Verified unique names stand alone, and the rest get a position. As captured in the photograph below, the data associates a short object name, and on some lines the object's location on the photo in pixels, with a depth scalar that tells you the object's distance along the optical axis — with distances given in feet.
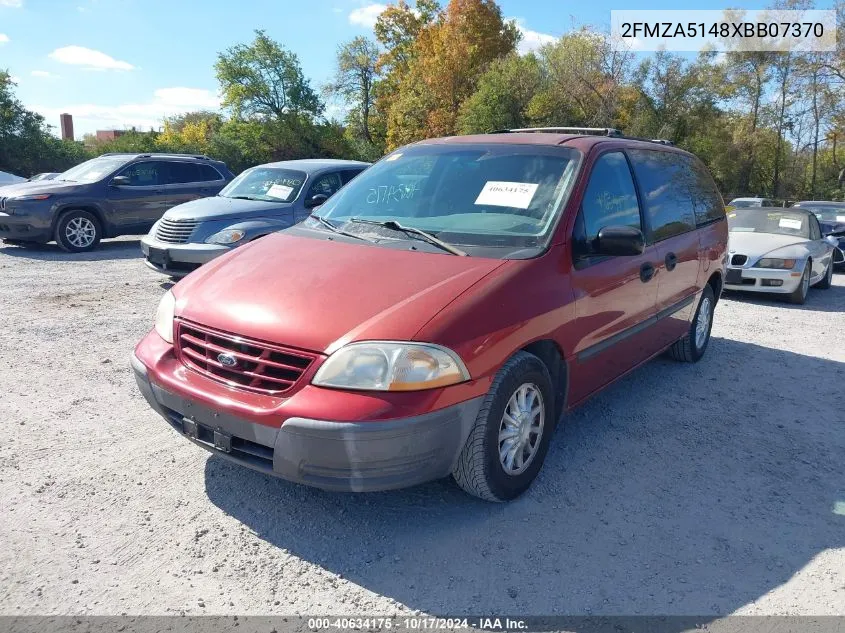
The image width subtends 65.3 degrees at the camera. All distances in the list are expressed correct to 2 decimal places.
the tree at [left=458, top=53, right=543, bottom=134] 118.42
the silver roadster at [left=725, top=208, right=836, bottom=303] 29.17
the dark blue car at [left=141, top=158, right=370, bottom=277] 25.85
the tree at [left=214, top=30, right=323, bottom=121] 162.30
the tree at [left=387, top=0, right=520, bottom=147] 138.51
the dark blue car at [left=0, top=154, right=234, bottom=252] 35.53
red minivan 8.94
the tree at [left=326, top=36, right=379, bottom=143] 178.09
